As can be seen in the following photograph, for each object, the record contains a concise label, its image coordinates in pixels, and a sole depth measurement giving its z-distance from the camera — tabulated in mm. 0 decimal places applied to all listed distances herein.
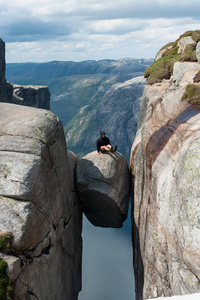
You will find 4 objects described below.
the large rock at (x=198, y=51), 29003
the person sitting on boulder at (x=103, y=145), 27547
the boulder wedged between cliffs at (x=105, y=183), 26422
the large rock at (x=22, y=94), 96362
